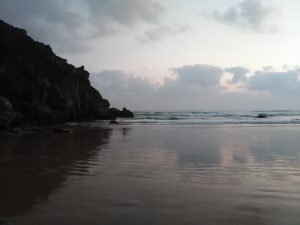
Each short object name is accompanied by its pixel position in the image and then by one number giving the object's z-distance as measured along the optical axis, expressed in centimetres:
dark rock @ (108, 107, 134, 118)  4652
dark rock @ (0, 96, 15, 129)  1727
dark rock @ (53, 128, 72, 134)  1768
